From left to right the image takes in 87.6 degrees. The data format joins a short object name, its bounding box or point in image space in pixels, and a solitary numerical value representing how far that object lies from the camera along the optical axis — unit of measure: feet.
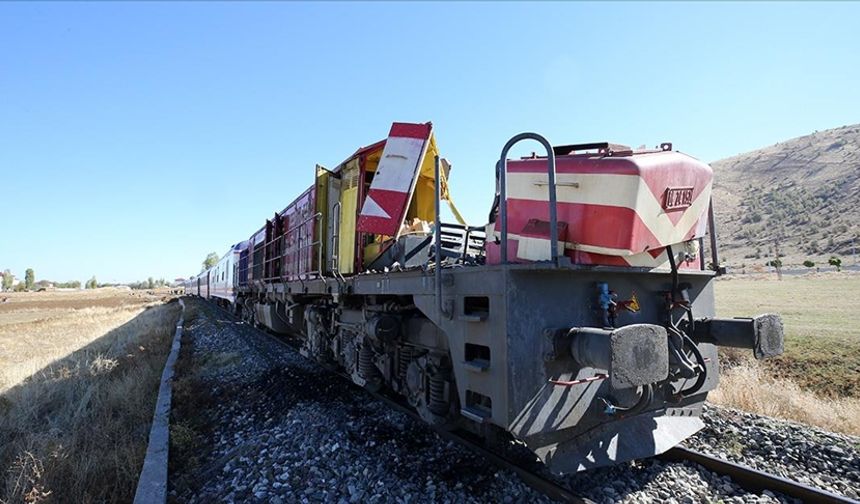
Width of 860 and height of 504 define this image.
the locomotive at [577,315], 10.44
